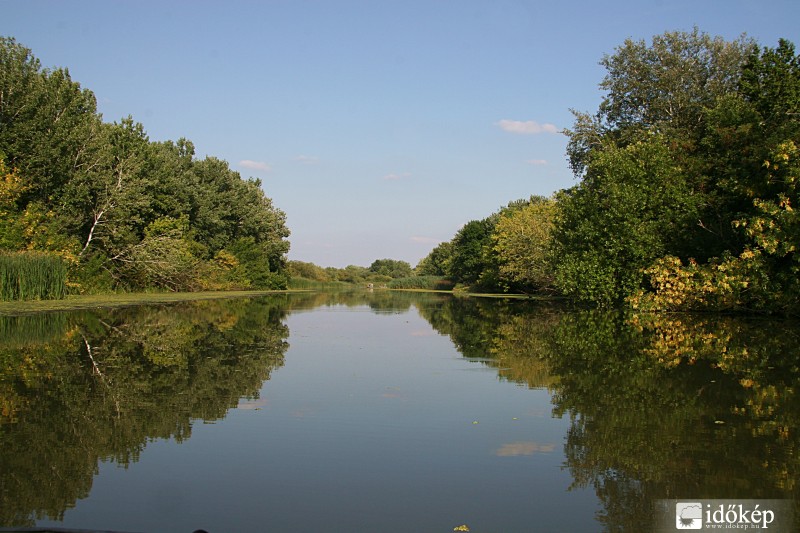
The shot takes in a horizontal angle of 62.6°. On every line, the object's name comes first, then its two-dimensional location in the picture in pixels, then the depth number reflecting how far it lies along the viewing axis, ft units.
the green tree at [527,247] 169.07
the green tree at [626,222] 97.30
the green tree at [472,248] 267.59
